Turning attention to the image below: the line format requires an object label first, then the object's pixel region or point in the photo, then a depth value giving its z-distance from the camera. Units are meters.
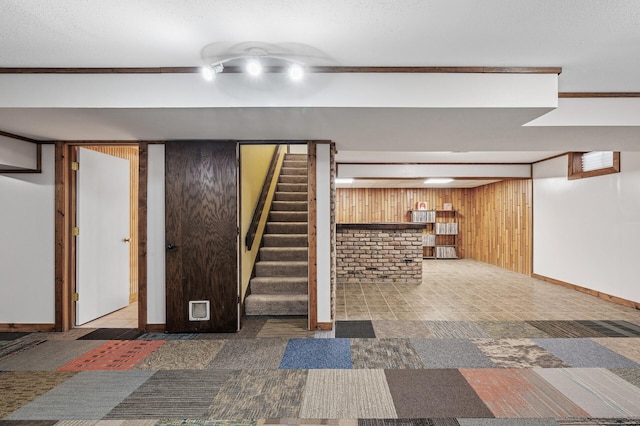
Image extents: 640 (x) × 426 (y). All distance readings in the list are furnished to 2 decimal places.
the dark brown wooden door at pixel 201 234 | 3.74
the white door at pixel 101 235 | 4.05
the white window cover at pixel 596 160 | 5.24
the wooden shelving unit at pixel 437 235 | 10.34
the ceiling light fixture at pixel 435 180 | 7.58
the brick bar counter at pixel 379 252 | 6.70
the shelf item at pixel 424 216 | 10.46
